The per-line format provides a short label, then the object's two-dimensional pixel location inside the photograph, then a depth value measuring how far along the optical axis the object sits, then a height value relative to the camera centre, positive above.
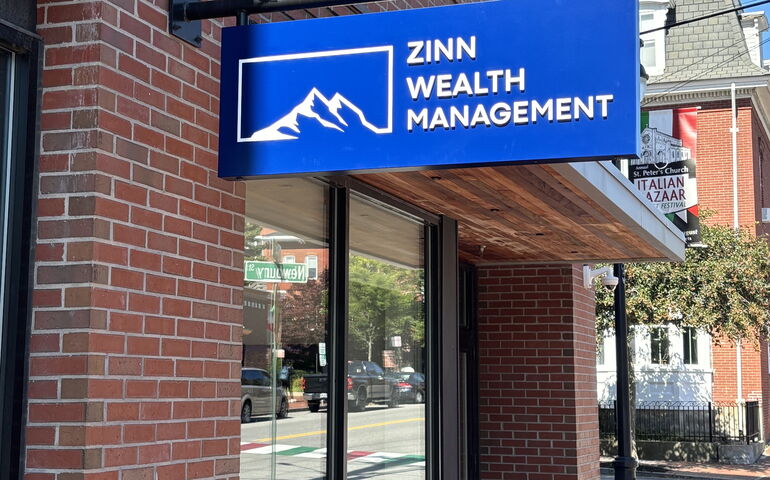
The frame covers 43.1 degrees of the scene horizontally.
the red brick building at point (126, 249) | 3.54 +0.41
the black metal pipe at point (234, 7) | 3.89 +1.42
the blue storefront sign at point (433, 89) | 3.62 +1.02
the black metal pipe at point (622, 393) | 10.88 -0.45
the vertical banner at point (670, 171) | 12.84 +2.41
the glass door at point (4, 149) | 3.59 +0.76
